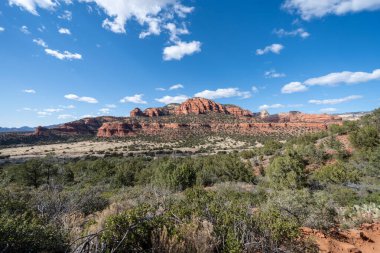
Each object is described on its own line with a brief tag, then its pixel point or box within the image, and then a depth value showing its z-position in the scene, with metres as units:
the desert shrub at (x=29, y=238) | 3.77
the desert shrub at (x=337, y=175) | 16.58
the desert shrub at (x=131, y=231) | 3.81
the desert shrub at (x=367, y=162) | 18.16
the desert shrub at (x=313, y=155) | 26.55
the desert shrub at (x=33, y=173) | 24.36
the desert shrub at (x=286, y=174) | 17.17
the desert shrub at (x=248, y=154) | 36.66
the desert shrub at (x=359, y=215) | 8.21
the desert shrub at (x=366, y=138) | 25.00
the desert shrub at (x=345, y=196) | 12.24
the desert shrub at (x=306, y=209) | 7.18
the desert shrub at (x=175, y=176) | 19.22
